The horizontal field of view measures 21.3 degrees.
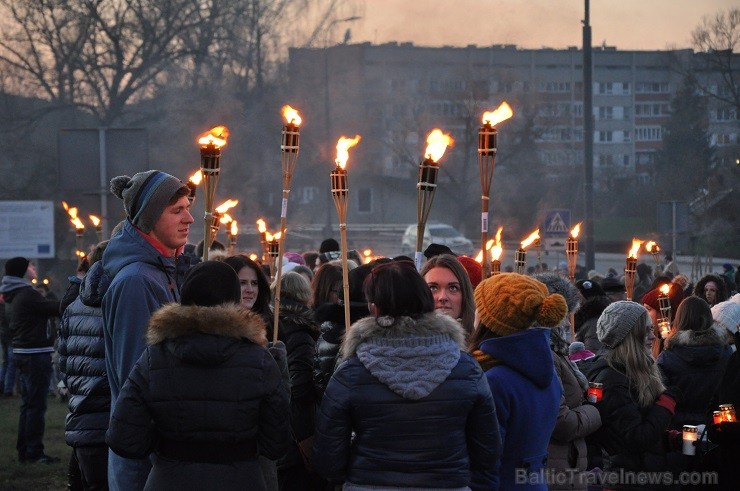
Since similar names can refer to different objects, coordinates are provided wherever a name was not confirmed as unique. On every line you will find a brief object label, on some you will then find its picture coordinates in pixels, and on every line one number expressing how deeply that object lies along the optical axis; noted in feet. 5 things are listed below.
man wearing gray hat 26.17
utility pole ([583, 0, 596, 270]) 116.77
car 260.52
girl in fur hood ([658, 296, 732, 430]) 41.91
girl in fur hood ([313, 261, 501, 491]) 24.01
